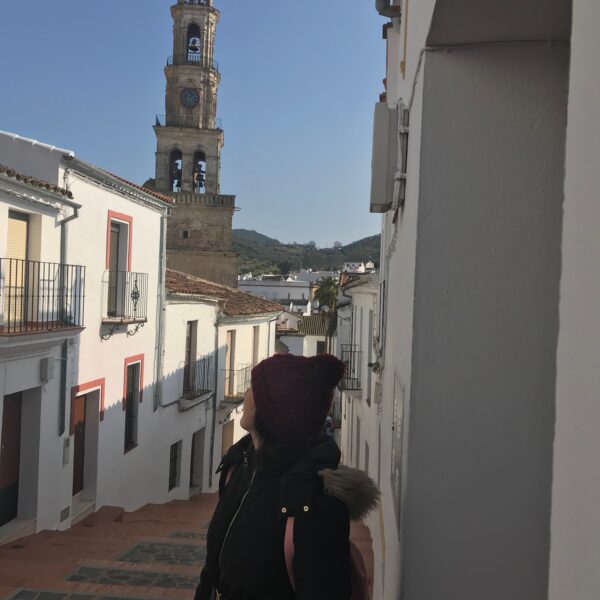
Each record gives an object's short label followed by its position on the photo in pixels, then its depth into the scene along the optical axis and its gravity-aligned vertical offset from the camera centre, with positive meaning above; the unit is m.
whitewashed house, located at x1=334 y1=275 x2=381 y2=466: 9.65 -1.53
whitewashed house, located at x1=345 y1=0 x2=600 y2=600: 1.91 -0.03
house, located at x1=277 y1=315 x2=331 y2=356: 33.53 -2.38
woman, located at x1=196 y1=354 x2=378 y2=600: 1.80 -0.64
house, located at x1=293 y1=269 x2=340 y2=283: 83.79 +2.29
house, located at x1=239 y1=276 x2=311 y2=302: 69.50 +0.24
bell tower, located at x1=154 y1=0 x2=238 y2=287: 30.06 +6.52
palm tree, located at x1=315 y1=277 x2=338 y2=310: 36.33 +0.01
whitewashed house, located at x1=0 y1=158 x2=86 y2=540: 7.65 -0.84
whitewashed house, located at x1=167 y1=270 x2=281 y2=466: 15.07 -1.44
